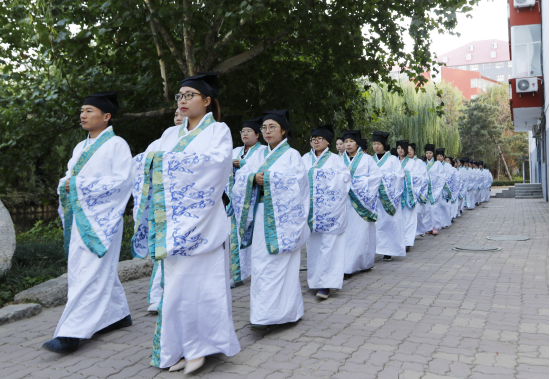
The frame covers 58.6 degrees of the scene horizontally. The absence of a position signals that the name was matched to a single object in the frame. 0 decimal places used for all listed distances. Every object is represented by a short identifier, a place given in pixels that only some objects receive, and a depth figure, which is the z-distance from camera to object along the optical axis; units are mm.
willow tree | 26391
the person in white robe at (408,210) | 9141
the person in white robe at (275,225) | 4254
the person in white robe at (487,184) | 25633
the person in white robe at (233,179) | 5822
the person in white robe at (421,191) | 10430
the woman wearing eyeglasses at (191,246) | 3342
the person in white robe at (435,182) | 12188
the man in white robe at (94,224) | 3916
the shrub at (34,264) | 5785
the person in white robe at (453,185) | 13859
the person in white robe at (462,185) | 17562
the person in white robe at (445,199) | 13406
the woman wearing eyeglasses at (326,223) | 5539
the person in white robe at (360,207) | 6746
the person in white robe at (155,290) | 4973
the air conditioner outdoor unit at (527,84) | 19297
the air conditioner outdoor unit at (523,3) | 20016
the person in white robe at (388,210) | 8016
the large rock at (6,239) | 5891
